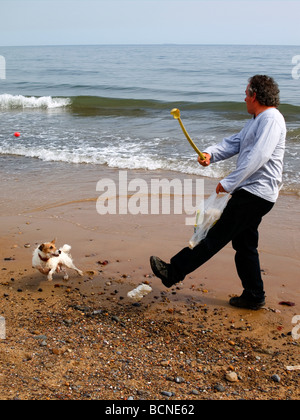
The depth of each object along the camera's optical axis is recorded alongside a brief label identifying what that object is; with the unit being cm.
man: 391
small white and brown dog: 493
